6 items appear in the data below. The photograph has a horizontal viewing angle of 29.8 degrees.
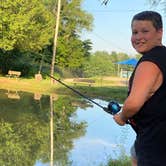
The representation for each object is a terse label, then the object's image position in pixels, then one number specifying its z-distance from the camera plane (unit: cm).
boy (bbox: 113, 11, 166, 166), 170
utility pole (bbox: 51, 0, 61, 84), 2134
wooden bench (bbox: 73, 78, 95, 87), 2603
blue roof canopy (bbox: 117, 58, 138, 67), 2560
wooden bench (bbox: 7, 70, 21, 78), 2170
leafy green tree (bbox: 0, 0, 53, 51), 2193
